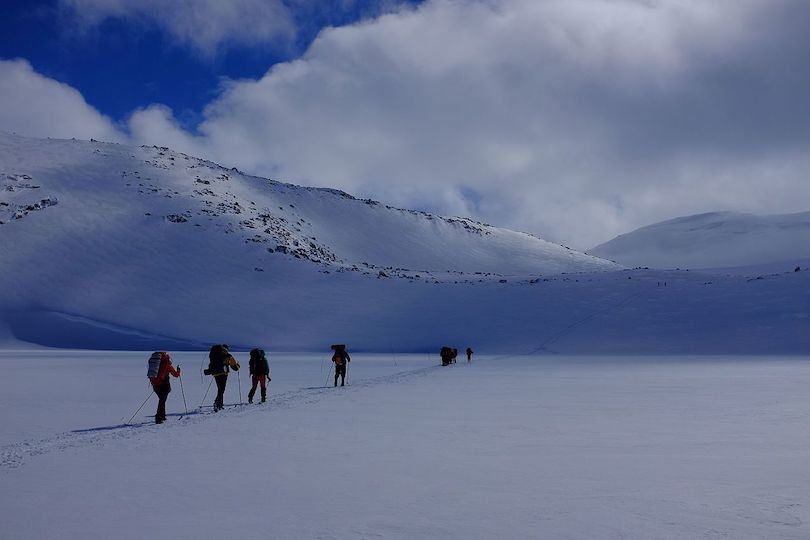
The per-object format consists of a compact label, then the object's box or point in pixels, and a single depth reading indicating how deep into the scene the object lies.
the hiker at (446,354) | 32.09
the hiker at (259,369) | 16.59
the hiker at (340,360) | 20.62
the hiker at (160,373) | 13.10
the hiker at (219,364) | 15.33
